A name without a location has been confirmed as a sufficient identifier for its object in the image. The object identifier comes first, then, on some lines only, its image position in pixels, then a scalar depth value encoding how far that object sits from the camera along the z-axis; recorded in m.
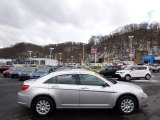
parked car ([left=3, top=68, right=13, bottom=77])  15.77
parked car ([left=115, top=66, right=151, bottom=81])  12.79
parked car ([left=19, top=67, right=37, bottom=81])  12.43
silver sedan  3.99
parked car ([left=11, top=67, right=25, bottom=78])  14.21
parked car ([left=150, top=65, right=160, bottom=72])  27.53
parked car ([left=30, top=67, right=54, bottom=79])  11.27
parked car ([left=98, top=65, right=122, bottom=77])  15.17
